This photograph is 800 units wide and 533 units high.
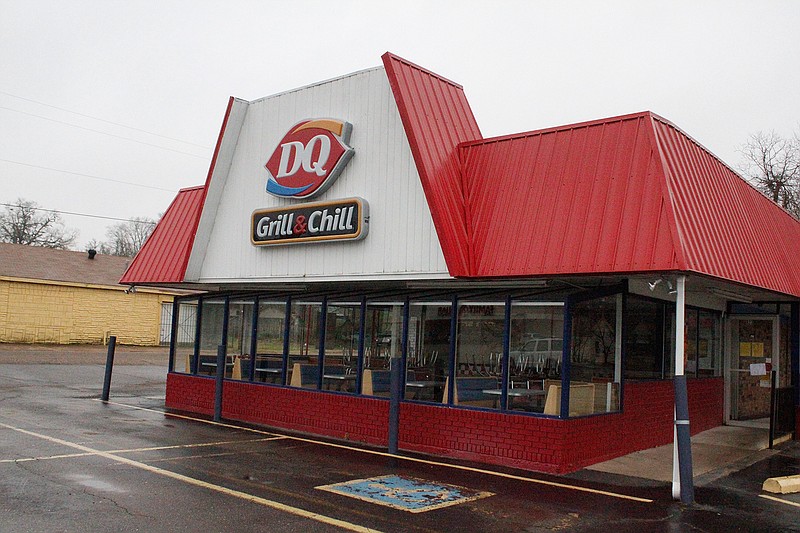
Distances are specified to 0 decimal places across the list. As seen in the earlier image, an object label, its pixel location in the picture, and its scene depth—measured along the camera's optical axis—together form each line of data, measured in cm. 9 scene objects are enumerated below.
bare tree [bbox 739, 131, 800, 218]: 4556
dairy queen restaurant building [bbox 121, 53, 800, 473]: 1029
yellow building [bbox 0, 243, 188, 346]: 3309
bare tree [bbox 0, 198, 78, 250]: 6103
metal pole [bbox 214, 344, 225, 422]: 1512
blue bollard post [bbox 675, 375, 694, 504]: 883
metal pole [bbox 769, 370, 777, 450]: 1323
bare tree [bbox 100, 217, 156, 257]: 7894
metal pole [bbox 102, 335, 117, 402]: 1755
